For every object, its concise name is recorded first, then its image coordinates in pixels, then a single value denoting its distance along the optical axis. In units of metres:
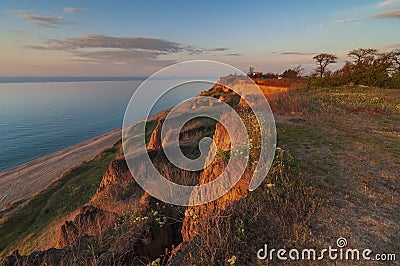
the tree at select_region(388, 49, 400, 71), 37.72
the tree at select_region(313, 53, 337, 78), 42.66
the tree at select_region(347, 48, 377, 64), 39.32
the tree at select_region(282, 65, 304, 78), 41.43
